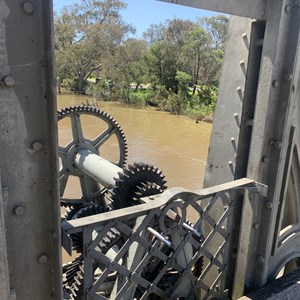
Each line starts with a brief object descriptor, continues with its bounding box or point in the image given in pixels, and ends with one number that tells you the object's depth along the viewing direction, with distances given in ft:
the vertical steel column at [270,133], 7.42
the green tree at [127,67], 108.88
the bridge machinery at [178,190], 4.54
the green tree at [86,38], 116.26
